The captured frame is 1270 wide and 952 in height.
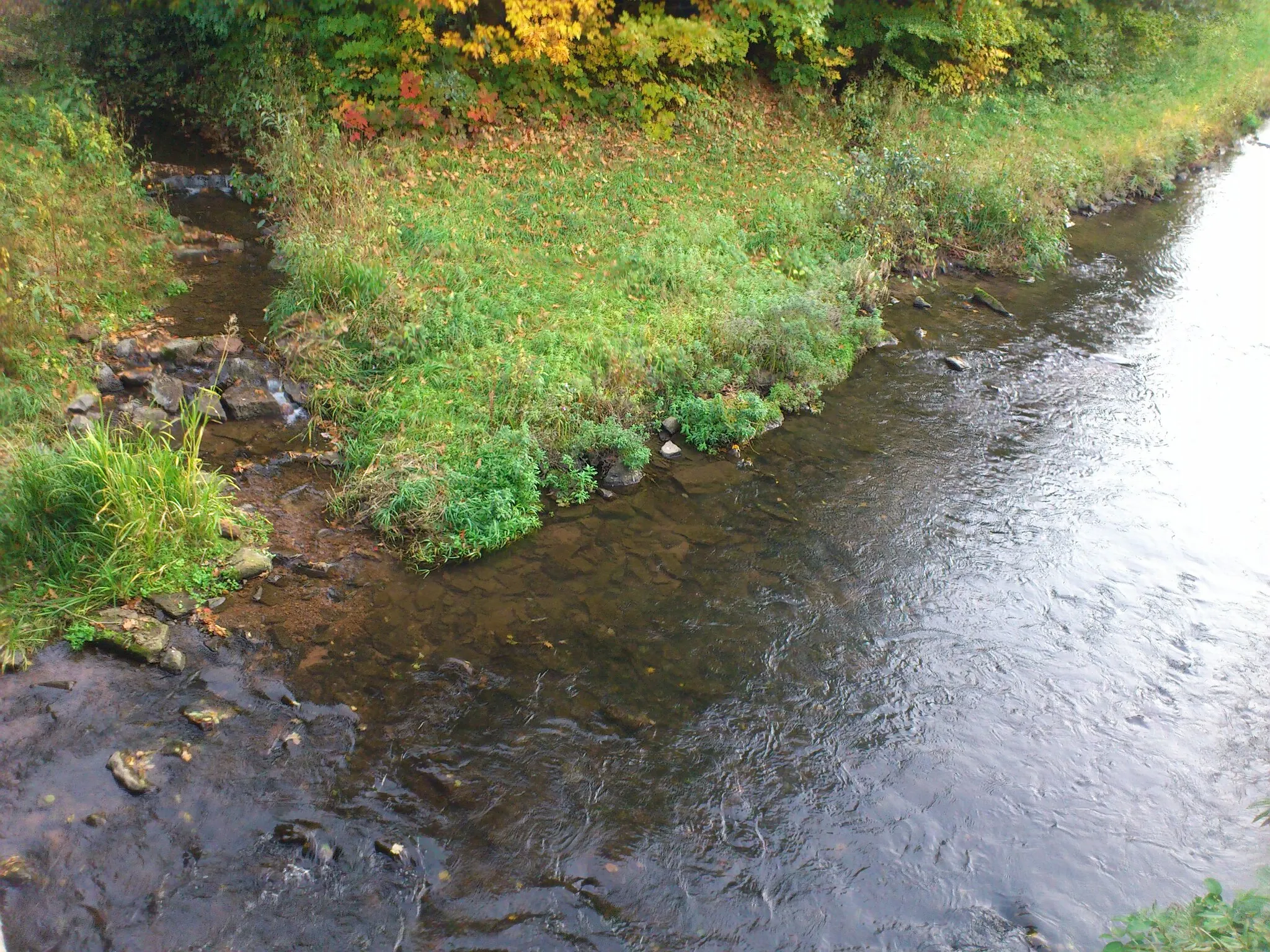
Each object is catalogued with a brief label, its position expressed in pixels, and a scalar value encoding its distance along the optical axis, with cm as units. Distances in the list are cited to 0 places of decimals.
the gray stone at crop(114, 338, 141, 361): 792
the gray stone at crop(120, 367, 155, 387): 766
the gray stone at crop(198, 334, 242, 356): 827
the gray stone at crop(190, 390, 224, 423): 762
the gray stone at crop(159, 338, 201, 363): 805
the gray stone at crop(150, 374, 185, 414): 755
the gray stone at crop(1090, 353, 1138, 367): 1097
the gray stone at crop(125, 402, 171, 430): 721
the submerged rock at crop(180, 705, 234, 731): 514
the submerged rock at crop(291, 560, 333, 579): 647
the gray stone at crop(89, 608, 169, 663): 545
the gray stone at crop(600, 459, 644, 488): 797
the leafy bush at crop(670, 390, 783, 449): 869
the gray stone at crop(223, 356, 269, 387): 810
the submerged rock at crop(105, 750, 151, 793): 470
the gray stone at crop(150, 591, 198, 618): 582
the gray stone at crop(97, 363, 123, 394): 754
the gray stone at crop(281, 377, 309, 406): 812
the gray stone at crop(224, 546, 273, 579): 626
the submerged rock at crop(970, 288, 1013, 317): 1220
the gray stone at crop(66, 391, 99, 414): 711
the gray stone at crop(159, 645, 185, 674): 545
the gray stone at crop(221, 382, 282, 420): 780
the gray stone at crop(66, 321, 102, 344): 788
